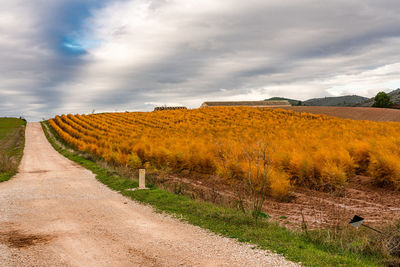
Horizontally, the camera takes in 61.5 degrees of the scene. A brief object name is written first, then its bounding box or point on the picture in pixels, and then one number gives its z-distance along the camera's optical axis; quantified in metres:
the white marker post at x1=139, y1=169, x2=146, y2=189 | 14.72
